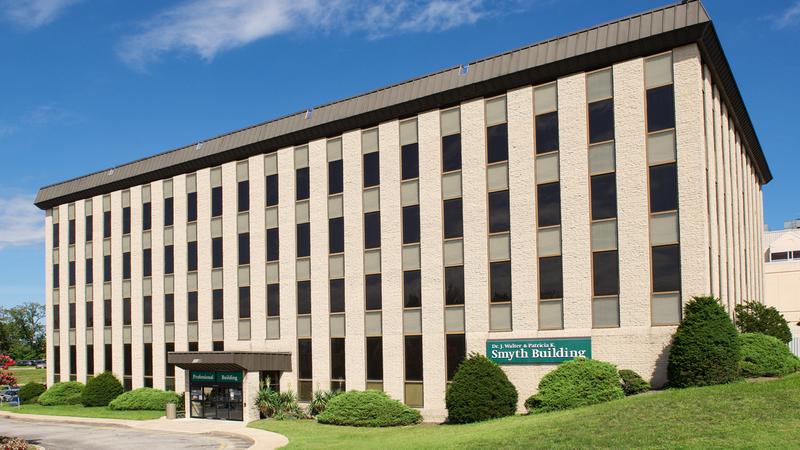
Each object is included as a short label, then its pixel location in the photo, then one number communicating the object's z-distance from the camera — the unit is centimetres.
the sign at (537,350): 3130
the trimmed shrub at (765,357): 2800
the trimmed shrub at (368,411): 3444
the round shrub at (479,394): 3067
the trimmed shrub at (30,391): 5528
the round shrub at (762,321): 3266
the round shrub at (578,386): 2855
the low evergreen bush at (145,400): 4562
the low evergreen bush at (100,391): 4906
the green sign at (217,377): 3916
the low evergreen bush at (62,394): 5166
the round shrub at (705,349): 2681
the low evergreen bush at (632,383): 2902
